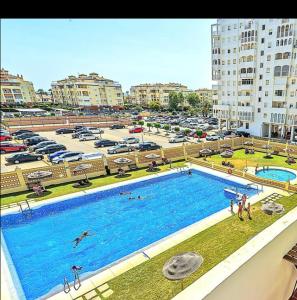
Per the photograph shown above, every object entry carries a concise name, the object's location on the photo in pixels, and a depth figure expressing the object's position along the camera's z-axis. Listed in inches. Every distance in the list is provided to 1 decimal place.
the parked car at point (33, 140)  1402.6
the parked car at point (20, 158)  1087.0
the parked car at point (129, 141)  1501.0
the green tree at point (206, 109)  3181.6
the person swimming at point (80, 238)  574.6
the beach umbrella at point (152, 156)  1064.2
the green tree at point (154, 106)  3791.8
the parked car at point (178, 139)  1598.2
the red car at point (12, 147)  1230.1
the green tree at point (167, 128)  2072.6
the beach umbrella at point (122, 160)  971.1
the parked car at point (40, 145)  1294.3
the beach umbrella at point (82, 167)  877.8
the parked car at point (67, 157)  1081.2
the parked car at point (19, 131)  1629.4
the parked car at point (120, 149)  1280.5
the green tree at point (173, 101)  3774.6
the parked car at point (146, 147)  1332.7
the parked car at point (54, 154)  1149.9
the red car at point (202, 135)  1759.6
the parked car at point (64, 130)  1891.0
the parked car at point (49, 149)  1247.5
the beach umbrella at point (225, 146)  1315.2
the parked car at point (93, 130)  1892.5
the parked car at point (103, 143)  1461.1
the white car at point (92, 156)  1080.8
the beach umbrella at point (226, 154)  1151.3
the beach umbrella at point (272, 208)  577.9
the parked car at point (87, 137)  1647.4
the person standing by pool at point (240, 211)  594.7
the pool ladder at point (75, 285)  402.5
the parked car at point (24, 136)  1514.5
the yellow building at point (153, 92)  4591.5
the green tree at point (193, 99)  4028.1
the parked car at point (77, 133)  1735.1
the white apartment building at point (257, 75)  1567.4
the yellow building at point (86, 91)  2744.8
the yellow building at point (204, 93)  5017.7
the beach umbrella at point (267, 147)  1239.9
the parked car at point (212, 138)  1577.3
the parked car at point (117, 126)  2206.0
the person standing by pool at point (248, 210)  599.2
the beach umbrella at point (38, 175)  802.4
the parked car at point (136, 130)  1994.3
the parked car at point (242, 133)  1808.1
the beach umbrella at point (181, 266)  346.9
